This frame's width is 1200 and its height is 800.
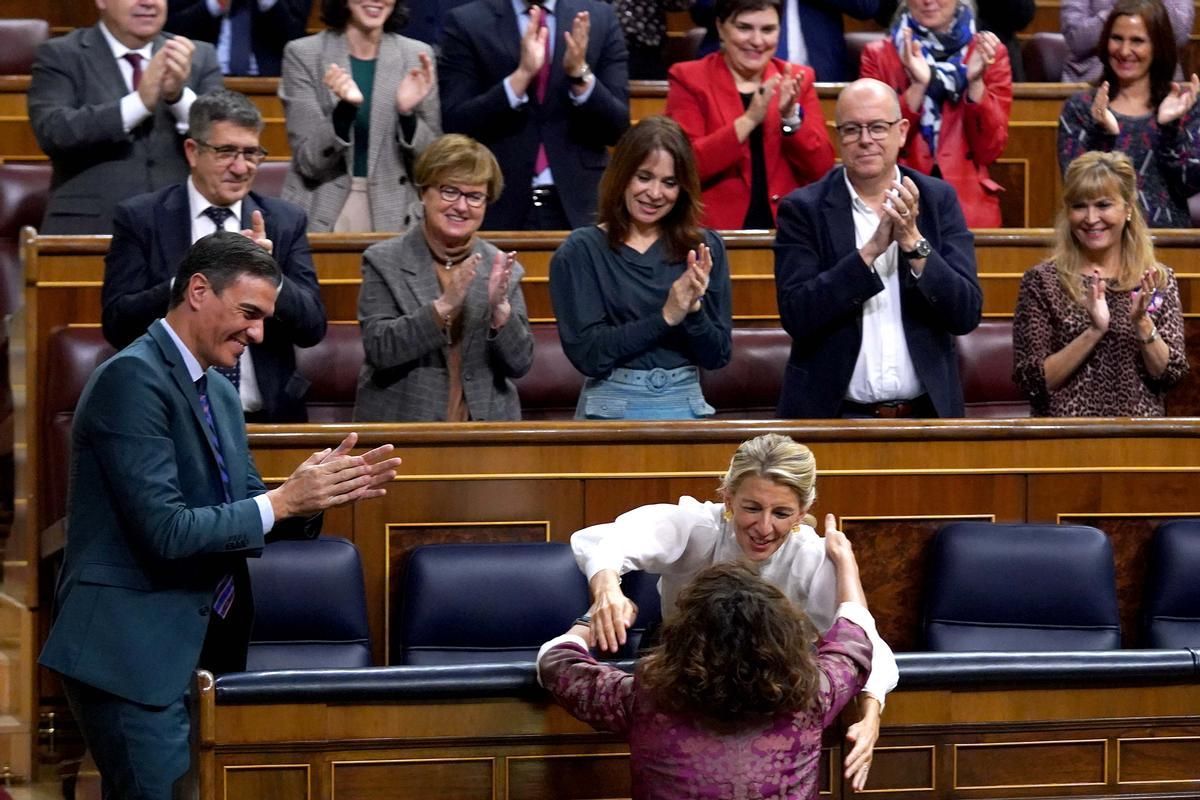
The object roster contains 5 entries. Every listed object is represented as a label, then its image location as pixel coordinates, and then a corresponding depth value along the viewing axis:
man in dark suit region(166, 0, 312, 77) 9.54
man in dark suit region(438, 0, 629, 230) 8.35
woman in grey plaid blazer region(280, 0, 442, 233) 8.00
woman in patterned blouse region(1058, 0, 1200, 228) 8.46
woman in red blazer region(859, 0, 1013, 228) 8.66
